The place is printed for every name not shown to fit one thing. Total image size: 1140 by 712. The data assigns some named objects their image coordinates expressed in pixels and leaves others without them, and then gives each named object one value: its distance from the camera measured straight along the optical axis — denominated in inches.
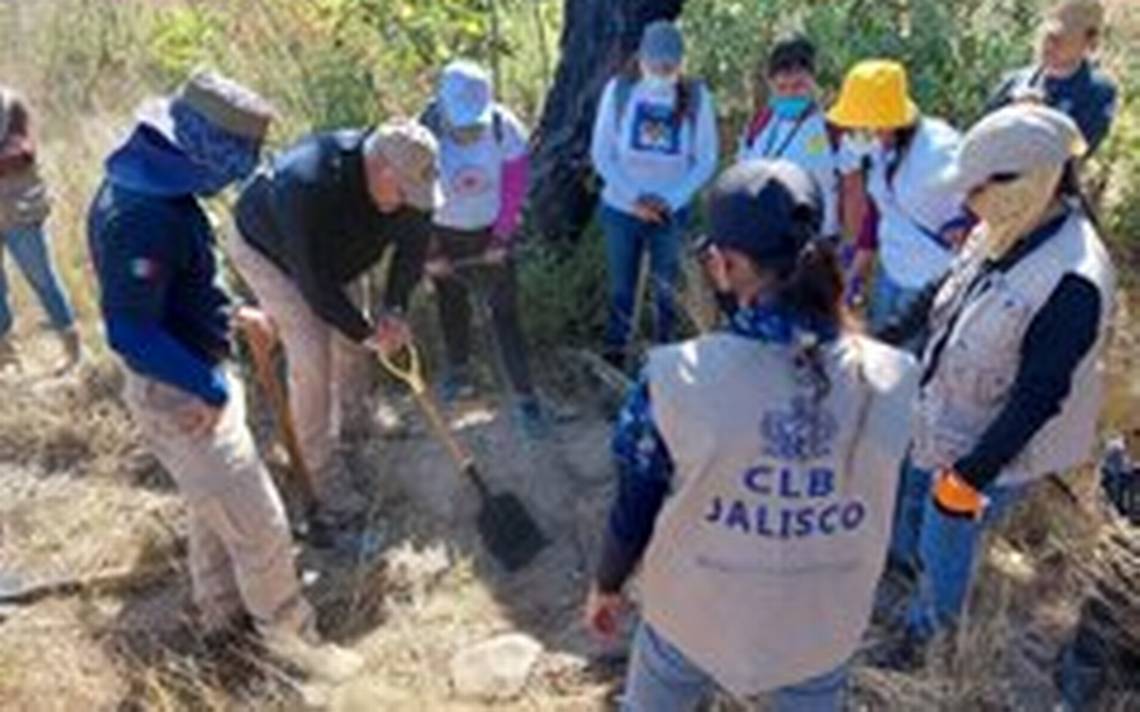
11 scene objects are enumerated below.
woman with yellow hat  190.9
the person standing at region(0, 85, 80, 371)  259.3
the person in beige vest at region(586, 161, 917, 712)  109.9
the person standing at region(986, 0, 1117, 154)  219.5
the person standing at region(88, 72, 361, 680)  153.8
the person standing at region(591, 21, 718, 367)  233.0
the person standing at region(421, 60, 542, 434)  224.8
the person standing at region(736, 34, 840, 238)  219.1
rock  183.5
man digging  189.5
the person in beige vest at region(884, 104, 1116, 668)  140.9
